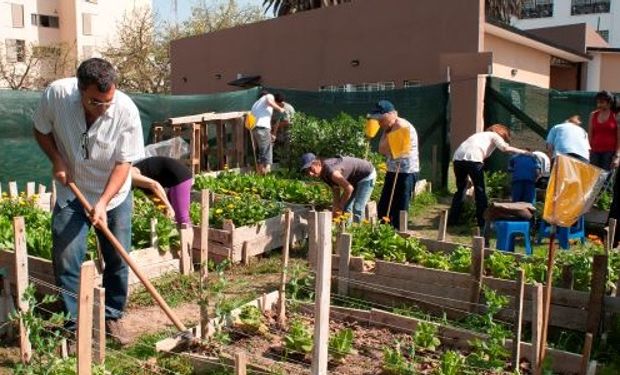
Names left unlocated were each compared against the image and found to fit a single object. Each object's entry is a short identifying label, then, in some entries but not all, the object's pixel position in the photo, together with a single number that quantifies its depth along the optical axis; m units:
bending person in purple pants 6.48
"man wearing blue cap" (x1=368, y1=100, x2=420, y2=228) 7.18
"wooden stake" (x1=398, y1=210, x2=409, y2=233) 5.98
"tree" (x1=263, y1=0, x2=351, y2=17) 26.81
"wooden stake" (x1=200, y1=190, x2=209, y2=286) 5.29
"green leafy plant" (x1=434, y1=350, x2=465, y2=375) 3.77
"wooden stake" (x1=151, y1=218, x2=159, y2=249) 5.84
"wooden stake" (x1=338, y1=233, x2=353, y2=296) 5.37
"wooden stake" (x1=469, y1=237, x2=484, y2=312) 4.71
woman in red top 8.34
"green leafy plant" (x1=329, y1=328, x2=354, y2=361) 4.16
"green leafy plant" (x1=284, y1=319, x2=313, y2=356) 4.21
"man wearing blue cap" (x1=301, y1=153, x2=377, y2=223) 6.62
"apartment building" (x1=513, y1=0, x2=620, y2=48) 40.81
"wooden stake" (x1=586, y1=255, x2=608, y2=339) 3.96
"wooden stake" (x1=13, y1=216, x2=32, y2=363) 3.90
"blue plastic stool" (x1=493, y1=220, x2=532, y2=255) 6.31
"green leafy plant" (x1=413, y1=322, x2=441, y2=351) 4.23
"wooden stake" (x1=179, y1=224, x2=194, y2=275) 5.86
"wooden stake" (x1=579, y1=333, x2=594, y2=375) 3.26
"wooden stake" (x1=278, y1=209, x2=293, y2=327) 4.72
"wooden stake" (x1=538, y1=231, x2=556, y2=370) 3.44
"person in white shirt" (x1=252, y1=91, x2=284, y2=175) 11.17
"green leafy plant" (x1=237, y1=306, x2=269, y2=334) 4.56
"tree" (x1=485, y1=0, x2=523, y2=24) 28.37
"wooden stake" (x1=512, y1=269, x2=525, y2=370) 3.61
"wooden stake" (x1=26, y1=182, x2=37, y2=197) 7.77
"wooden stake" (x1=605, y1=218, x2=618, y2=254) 5.16
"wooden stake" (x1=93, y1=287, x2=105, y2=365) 3.39
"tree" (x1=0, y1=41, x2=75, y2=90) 30.90
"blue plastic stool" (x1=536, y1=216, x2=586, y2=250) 6.79
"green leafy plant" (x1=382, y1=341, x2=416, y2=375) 3.83
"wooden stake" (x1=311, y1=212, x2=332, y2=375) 3.15
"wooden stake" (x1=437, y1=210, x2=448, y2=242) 5.90
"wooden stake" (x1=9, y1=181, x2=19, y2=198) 7.43
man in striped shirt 4.02
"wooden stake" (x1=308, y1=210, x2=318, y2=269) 5.43
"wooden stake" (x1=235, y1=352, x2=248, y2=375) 3.09
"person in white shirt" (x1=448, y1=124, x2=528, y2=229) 7.93
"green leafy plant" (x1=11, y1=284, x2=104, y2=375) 3.24
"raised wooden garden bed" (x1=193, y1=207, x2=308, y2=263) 6.46
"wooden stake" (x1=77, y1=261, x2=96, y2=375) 2.79
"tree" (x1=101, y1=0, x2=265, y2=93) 31.02
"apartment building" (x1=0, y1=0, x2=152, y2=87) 41.16
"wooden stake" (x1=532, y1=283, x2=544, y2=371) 3.39
